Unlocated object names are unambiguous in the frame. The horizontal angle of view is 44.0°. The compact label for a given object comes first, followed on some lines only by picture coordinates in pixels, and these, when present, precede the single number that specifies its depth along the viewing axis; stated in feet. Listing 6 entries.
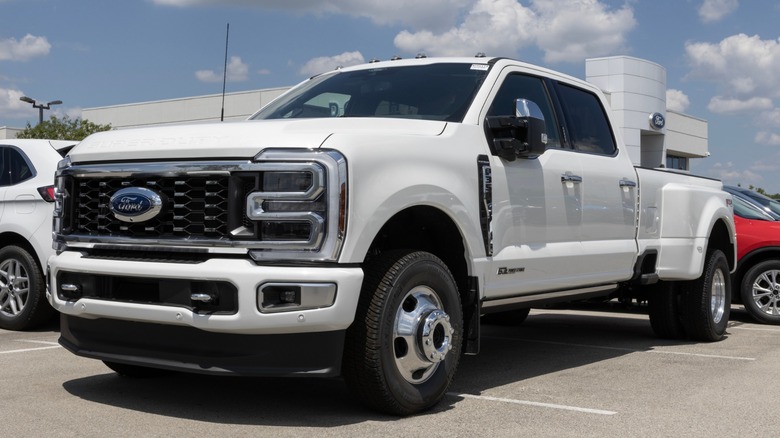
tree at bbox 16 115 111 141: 126.21
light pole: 112.54
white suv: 27.32
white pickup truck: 14.62
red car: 35.01
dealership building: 131.03
